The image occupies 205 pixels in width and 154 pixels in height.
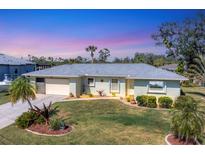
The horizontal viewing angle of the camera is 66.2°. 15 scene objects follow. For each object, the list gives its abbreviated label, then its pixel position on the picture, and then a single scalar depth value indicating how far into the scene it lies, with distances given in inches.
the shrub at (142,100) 457.4
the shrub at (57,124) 305.5
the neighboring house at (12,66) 734.6
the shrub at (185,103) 254.3
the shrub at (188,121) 246.8
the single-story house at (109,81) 478.7
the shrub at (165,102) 452.3
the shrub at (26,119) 320.2
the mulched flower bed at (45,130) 300.4
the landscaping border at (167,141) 261.6
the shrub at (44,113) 330.9
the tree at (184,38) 951.5
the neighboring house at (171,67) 1112.6
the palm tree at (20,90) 327.4
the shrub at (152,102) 453.6
